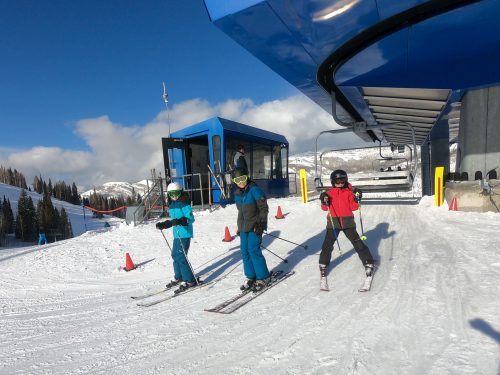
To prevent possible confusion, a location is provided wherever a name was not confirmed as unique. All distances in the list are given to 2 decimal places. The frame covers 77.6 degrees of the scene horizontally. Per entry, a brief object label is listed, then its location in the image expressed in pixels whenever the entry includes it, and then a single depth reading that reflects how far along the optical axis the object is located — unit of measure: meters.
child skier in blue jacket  4.99
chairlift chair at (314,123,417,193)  6.70
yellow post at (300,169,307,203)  12.02
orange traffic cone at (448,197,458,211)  8.57
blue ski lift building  12.59
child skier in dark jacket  4.48
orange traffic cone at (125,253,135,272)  6.93
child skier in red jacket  4.38
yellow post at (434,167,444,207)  9.44
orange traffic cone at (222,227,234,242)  8.35
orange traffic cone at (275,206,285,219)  10.11
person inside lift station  10.42
